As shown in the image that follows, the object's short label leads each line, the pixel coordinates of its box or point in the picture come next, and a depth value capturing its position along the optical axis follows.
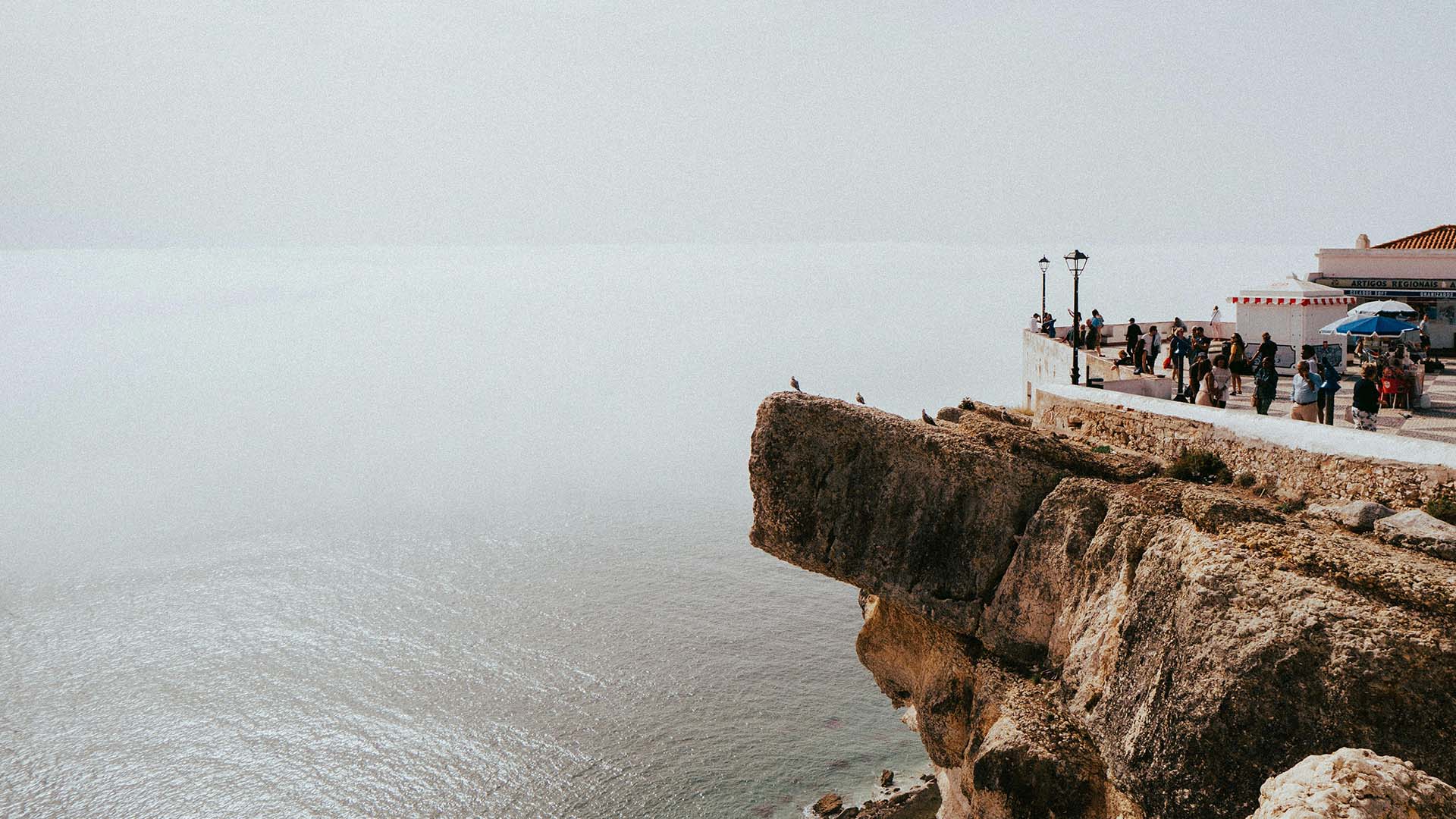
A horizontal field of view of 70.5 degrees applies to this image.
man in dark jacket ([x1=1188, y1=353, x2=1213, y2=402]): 20.30
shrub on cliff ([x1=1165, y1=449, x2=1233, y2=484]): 12.48
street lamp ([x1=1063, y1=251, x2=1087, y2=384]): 25.06
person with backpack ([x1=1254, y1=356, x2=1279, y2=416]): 17.62
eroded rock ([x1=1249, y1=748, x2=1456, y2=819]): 6.21
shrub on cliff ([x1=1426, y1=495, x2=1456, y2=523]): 9.91
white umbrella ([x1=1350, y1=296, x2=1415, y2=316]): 24.30
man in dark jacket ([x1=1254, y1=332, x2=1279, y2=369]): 20.23
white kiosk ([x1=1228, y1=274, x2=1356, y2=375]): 27.17
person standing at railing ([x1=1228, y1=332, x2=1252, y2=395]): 22.81
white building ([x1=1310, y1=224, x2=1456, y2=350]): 28.17
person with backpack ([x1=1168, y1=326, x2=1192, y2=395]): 22.03
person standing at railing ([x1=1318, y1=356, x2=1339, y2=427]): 16.69
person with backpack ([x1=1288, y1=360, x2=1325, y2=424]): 16.41
